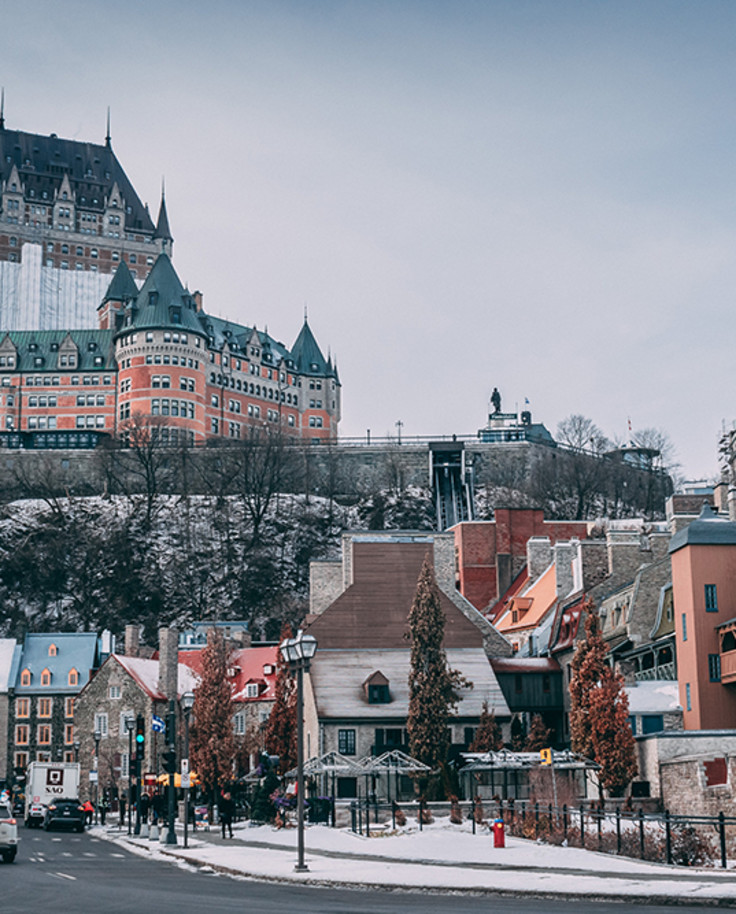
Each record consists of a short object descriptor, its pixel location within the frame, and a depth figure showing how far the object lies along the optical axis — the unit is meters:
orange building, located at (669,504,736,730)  47.41
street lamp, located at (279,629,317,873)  29.02
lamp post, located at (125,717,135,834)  49.25
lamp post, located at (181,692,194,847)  41.13
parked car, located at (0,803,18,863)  31.30
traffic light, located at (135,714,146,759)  45.28
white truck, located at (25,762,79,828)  60.81
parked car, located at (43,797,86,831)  54.41
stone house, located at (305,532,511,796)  59.34
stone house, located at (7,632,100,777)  88.00
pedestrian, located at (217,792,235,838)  41.62
